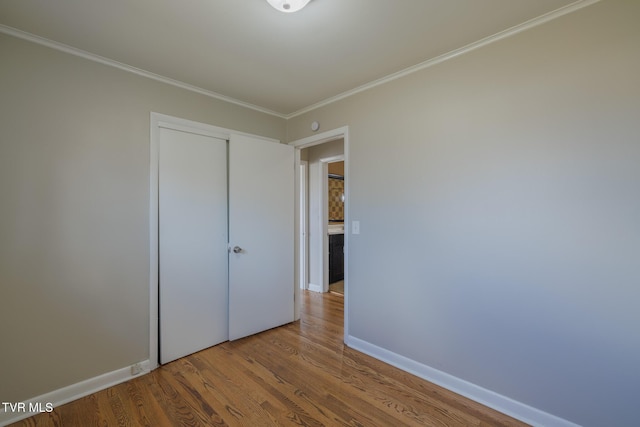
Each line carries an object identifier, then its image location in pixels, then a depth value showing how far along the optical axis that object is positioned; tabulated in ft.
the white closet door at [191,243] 8.08
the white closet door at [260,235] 9.43
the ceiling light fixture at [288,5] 4.88
